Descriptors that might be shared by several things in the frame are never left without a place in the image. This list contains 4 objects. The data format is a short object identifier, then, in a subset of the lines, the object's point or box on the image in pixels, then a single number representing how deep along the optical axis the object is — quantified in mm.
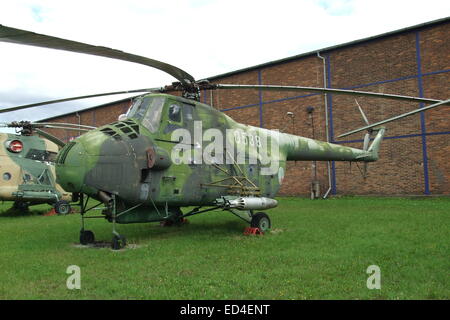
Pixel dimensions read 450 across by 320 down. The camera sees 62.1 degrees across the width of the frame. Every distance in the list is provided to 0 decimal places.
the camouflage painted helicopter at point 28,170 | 14906
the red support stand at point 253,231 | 9320
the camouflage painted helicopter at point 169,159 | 7164
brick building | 18328
